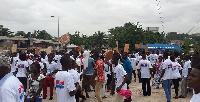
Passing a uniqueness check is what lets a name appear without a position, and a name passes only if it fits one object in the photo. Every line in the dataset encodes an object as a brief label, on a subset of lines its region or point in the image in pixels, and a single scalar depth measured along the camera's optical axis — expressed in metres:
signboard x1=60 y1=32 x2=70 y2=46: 12.84
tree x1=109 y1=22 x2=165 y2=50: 25.54
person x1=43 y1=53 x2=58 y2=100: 7.04
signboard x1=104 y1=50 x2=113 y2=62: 7.56
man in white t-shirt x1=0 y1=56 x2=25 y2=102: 2.11
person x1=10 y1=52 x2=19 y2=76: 7.71
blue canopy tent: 18.77
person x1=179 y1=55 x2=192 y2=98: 6.75
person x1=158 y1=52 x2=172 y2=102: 6.35
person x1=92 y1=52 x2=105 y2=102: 6.26
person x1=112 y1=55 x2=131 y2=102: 4.90
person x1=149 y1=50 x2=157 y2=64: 11.78
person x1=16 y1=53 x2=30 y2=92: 6.44
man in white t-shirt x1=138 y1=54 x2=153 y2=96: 7.21
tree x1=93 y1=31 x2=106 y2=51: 54.79
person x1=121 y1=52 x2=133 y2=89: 7.15
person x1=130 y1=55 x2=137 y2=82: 11.16
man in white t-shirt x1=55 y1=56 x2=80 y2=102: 3.38
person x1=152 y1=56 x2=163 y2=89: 8.44
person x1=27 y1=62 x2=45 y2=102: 3.78
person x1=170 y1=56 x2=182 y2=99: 6.85
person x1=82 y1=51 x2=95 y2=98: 6.94
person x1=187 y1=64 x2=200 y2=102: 1.96
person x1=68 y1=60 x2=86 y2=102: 4.30
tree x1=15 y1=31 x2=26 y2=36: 60.08
